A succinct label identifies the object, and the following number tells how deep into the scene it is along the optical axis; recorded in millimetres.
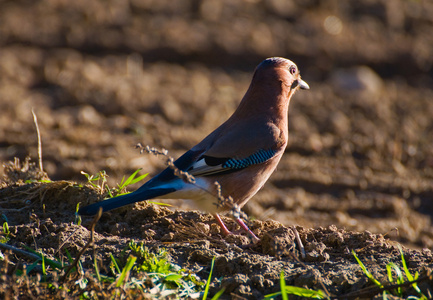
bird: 10094
